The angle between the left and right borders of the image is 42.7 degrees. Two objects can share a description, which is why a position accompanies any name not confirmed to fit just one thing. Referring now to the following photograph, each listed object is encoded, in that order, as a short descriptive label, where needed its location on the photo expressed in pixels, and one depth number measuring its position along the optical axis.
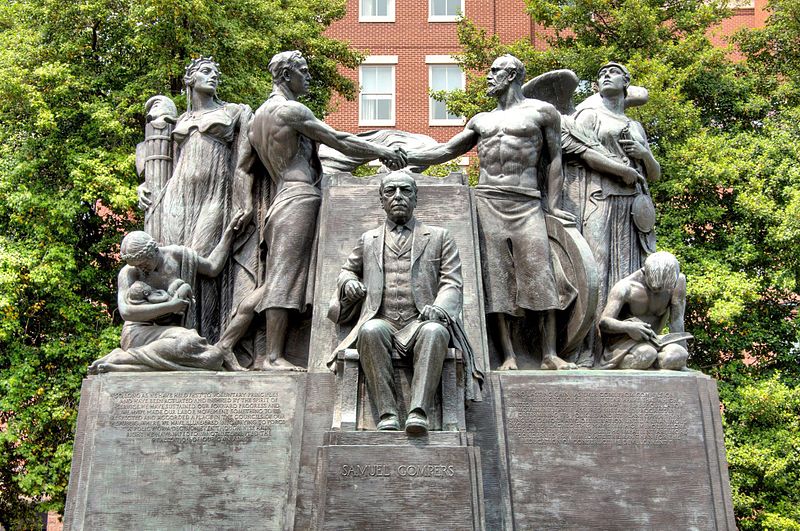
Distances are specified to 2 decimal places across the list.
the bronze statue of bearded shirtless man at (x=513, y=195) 9.94
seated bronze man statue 8.03
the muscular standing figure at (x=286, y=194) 9.94
